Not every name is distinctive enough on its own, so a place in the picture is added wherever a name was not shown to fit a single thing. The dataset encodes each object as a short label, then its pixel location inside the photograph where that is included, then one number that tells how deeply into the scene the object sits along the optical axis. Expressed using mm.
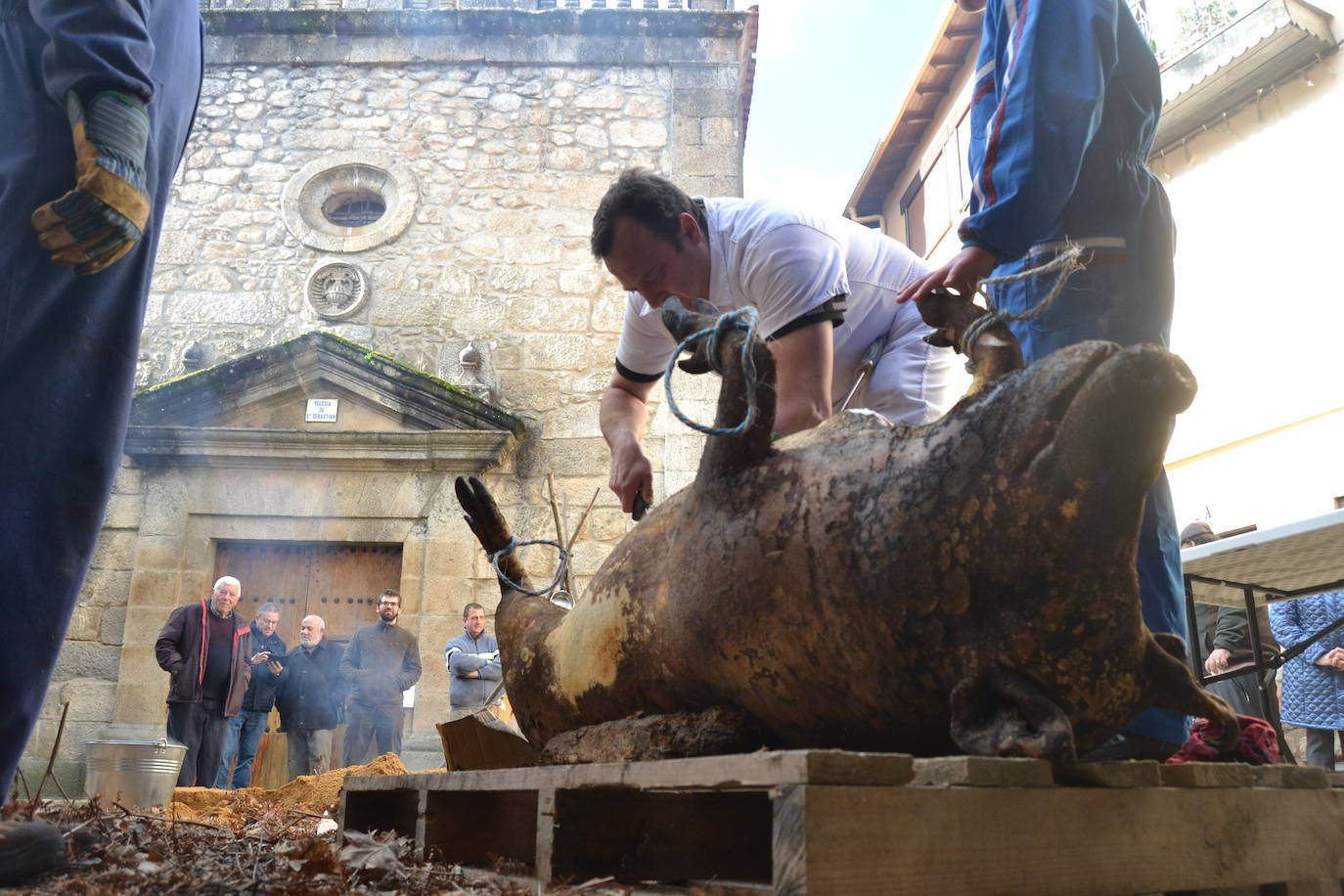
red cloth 1812
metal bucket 4426
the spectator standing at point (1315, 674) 4703
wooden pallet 1042
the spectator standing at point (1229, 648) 4852
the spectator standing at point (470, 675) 7223
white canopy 3387
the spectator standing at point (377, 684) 7445
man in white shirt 2262
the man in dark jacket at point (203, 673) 6730
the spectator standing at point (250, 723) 7182
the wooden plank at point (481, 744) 2494
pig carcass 1215
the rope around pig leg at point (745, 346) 1562
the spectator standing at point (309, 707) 7332
